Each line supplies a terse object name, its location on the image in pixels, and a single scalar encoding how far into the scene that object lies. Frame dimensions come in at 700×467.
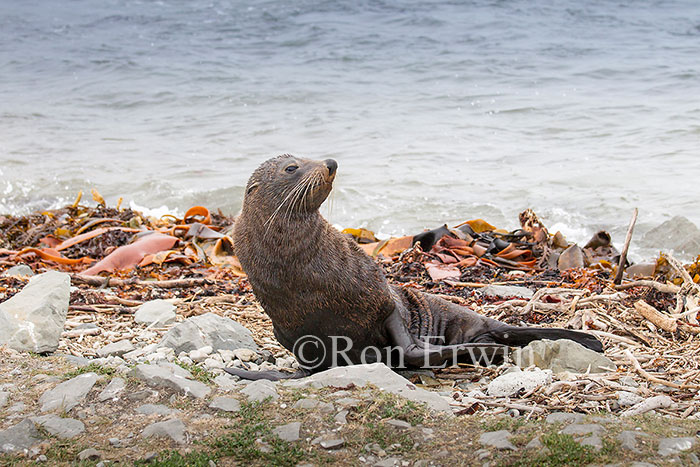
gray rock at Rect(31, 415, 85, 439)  6.01
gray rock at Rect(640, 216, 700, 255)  17.86
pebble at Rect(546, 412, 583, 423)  5.97
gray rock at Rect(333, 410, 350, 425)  6.07
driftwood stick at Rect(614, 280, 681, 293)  9.91
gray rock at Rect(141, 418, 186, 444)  5.86
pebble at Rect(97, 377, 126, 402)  6.66
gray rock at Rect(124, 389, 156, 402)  6.64
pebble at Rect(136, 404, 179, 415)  6.37
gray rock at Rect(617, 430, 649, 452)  5.25
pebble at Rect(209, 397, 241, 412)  6.40
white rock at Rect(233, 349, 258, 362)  9.49
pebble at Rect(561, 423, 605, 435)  5.53
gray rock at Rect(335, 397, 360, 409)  6.34
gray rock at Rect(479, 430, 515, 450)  5.46
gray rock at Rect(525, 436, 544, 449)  5.36
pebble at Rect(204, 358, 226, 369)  8.90
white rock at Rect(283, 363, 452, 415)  6.57
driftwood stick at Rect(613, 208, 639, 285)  9.59
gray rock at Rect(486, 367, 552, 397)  7.26
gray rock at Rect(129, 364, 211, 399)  6.76
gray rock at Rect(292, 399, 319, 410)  6.36
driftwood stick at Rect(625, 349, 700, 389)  7.17
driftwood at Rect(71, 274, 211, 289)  12.72
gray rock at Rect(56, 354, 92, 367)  8.25
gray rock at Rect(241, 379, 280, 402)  6.59
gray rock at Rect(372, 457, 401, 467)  5.40
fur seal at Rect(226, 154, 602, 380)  8.54
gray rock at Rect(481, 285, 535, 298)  11.56
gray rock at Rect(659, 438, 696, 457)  5.16
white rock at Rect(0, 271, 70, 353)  8.68
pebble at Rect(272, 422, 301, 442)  5.80
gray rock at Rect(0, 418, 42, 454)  5.75
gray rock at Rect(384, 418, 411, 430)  5.96
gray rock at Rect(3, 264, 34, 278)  13.46
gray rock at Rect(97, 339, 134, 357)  9.35
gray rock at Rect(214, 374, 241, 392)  6.97
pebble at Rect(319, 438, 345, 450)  5.68
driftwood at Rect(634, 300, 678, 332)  9.05
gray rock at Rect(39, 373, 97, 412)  6.55
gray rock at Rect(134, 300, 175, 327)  10.63
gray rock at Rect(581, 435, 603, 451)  5.27
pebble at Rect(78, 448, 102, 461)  5.57
